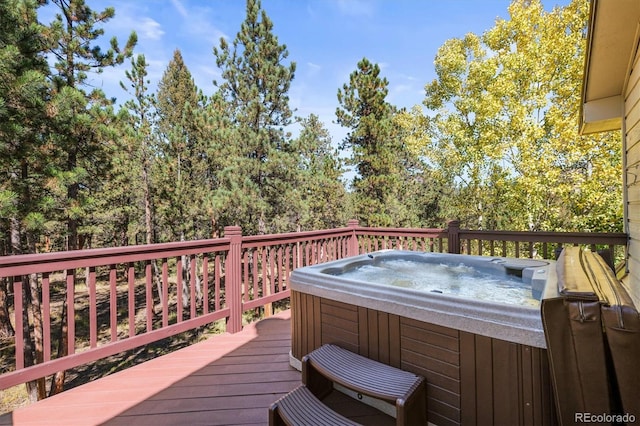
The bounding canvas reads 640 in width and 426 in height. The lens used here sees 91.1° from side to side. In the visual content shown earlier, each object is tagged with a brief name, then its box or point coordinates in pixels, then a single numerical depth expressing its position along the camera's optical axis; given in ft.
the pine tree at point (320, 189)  38.01
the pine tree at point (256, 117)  32.68
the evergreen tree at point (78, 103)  20.10
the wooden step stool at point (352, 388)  4.65
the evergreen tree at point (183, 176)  35.99
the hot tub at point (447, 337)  4.29
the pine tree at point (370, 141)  33.99
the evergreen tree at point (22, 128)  16.89
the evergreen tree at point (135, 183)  35.96
